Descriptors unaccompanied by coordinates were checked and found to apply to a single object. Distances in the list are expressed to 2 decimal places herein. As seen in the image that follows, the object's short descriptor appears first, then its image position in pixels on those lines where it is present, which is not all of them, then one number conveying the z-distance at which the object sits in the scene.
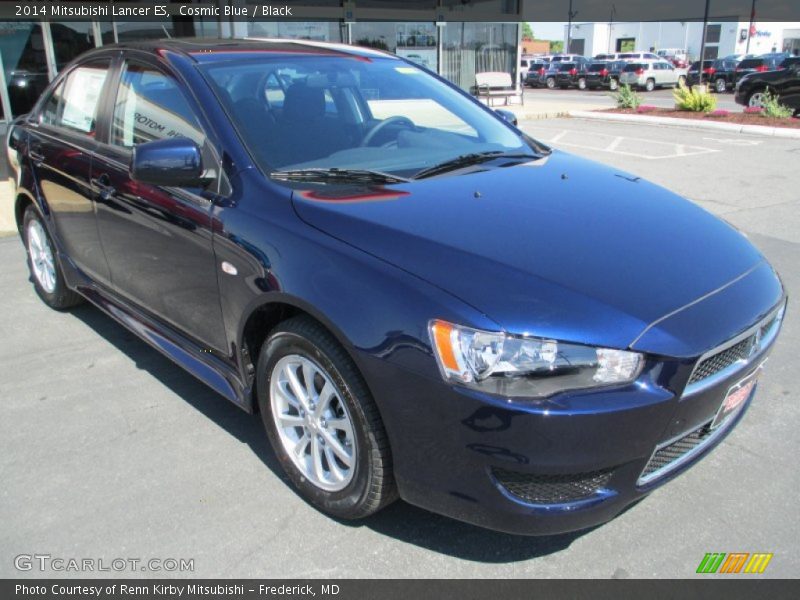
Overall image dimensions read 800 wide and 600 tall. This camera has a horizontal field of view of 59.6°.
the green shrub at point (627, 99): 19.45
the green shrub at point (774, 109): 15.87
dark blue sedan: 2.10
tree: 135.89
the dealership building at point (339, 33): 14.02
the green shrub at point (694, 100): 17.69
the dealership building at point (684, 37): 61.22
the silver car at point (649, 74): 36.03
